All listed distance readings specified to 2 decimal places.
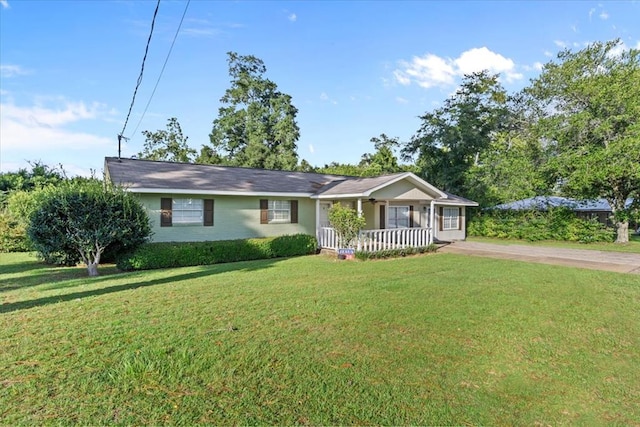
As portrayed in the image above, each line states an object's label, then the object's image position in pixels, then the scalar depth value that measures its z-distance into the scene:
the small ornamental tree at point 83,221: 9.78
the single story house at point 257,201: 13.05
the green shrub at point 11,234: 15.42
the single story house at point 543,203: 21.59
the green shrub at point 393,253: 13.12
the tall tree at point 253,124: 35.69
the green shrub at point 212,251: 10.78
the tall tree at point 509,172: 22.00
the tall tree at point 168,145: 39.72
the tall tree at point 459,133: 27.92
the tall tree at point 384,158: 35.95
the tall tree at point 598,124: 17.95
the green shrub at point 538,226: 19.91
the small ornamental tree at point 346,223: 13.45
